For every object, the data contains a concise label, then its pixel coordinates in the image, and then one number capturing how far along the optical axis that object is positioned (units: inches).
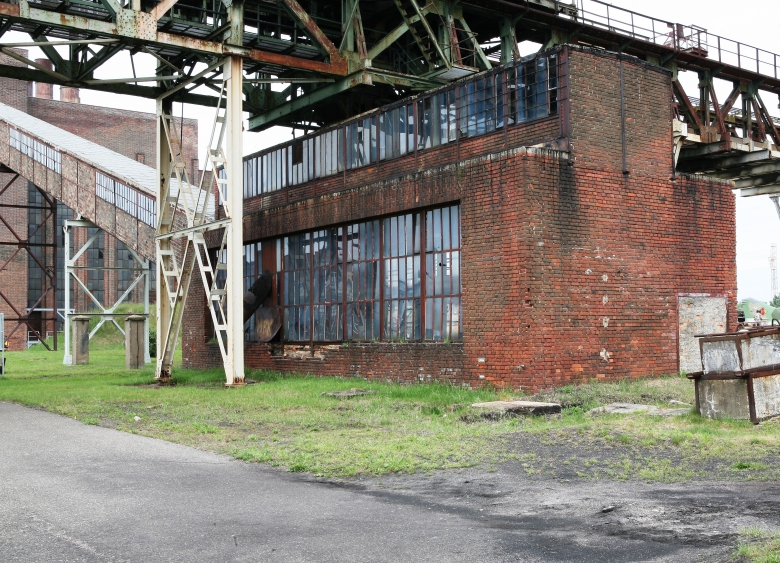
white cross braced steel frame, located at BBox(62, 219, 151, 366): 1146.0
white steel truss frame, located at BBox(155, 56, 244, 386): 715.4
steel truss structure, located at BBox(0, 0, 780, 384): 713.6
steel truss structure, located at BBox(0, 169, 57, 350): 1565.0
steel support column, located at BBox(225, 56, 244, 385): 712.4
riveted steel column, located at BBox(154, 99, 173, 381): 834.2
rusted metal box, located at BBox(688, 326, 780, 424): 399.5
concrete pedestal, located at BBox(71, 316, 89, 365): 1139.3
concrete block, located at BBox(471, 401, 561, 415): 472.1
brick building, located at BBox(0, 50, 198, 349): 1748.3
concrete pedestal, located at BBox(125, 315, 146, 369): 1064.2
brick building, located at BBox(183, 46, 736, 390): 585.9
